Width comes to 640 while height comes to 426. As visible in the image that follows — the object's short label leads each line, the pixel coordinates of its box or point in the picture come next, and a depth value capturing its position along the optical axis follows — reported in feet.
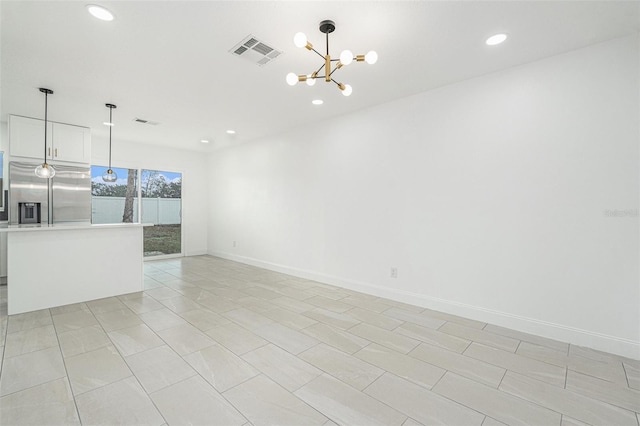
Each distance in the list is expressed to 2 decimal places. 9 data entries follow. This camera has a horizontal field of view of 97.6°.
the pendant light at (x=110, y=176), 14.33
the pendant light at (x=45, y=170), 11.87
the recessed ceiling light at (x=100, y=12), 7.00
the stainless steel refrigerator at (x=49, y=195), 15.34
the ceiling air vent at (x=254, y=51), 8.45
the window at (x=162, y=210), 22.11
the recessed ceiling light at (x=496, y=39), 8.09
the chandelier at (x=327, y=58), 6.35
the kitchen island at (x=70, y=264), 10.97
